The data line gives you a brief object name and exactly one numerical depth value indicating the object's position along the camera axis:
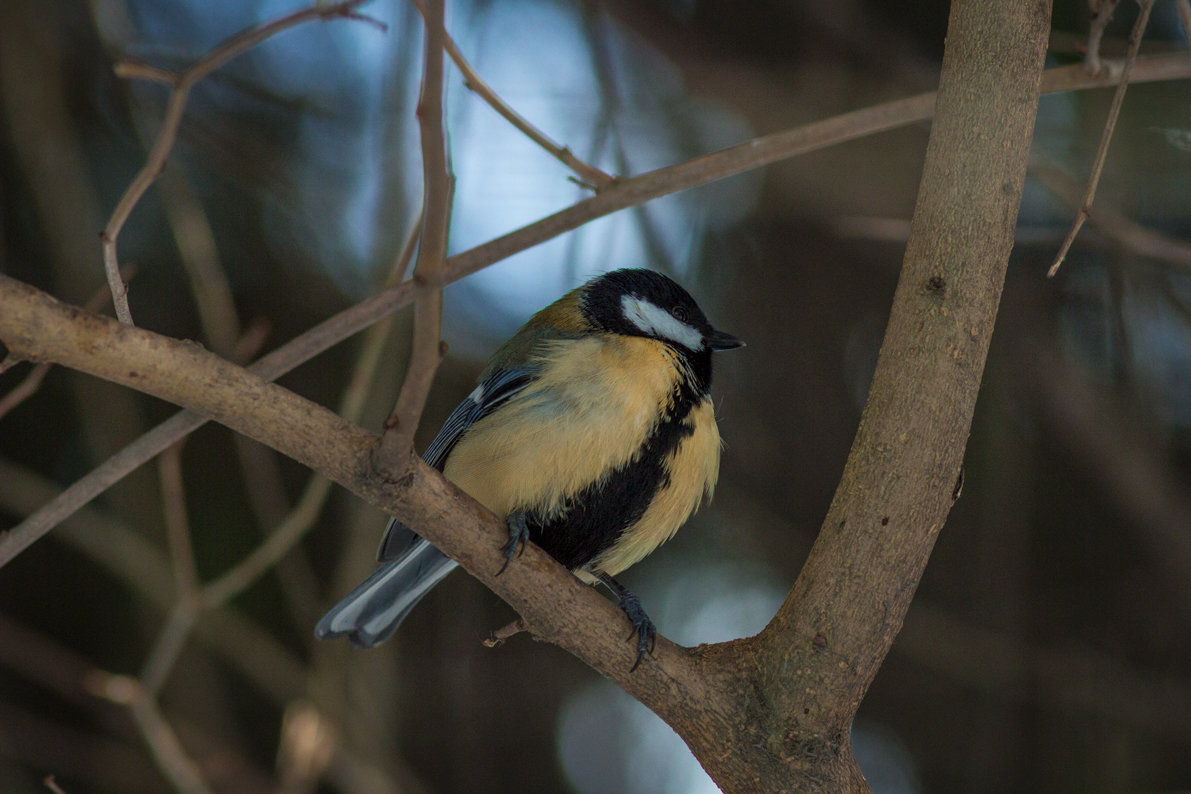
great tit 3.99
